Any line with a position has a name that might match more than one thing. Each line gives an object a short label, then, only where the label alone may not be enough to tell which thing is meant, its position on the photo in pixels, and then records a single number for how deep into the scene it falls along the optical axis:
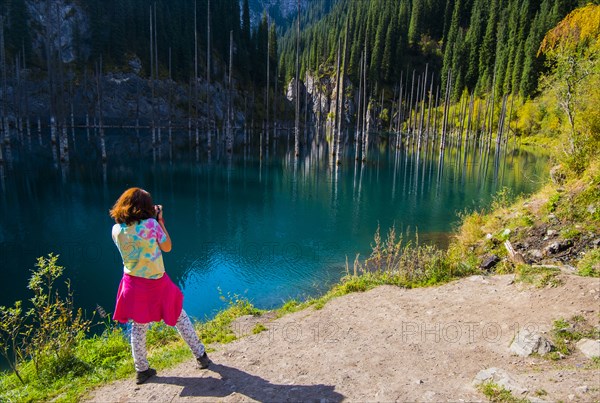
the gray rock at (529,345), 5.13
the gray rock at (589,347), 4.83
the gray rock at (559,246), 9.08
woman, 4.55
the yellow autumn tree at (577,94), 12.56
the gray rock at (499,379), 4.23
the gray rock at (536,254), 9.18
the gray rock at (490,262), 9.52
